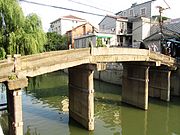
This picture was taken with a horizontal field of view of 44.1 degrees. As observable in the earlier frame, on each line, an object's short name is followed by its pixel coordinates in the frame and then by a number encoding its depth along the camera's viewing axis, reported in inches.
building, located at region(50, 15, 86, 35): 2955.2
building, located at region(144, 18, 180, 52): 1249.8
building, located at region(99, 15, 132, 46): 1776.6
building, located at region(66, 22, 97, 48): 2397.9
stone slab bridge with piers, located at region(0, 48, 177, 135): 456.1
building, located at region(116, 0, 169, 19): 1754.4
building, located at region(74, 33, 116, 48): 1702.8
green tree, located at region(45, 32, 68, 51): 2271.2
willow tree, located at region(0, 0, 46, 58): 647.8
